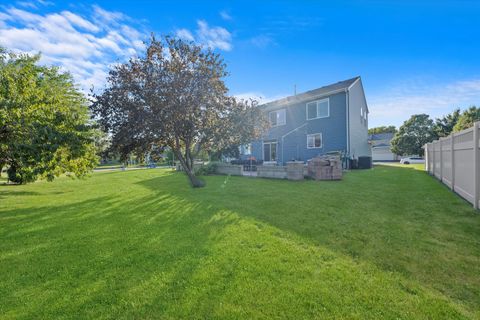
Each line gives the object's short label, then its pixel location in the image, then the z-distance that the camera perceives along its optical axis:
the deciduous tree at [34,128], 6.95
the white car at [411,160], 28.63
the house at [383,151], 38.77
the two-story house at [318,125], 17.55
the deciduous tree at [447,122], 33.59
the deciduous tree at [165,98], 8.98
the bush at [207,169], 17.25
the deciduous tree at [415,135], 32.25
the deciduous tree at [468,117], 29.66
